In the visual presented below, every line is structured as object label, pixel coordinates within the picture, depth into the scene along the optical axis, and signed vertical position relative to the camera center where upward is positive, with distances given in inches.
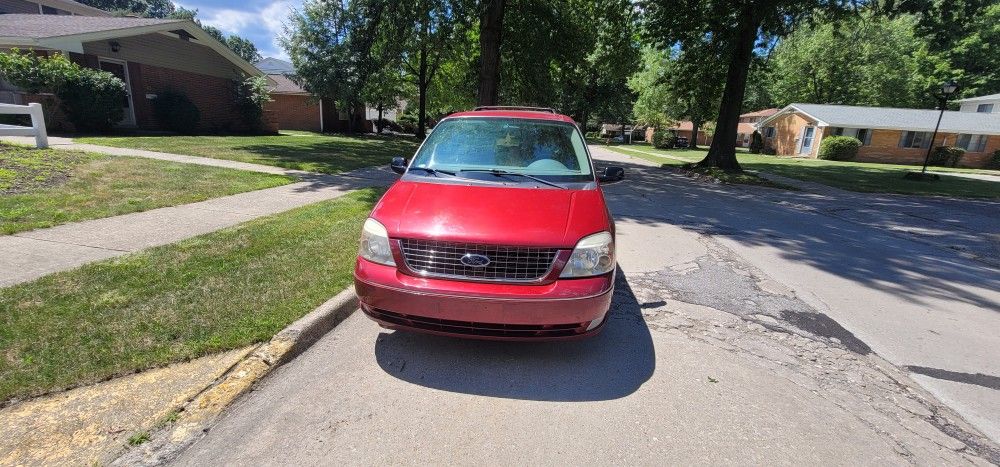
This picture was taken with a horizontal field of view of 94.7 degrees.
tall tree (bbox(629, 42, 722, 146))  739.9 +107.4
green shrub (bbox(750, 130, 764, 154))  1652.3 +21.7
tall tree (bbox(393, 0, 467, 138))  550.9 +130.2
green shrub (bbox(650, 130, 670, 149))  1814.7 +17.2
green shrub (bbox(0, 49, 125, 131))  504.4 +21.8
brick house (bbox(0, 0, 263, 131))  586.2 +76.0
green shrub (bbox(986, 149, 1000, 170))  1268.0 +10.2
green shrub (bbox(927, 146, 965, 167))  1264.8 +20.3
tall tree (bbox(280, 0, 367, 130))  1008.2 +146.4
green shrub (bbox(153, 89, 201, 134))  709.9 +0.1
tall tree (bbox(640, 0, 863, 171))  631.2 +168.9
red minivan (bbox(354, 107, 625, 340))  112.8 -32.6
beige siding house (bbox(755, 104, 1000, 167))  1296.8 +81.1
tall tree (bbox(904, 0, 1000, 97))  1589.3 +368.8
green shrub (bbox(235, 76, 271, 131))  855.7 +34.8
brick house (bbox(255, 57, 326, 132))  1218.6 +30.0
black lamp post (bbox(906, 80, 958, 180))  710.8 +106.2
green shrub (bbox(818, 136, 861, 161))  1282.0 +21.4
